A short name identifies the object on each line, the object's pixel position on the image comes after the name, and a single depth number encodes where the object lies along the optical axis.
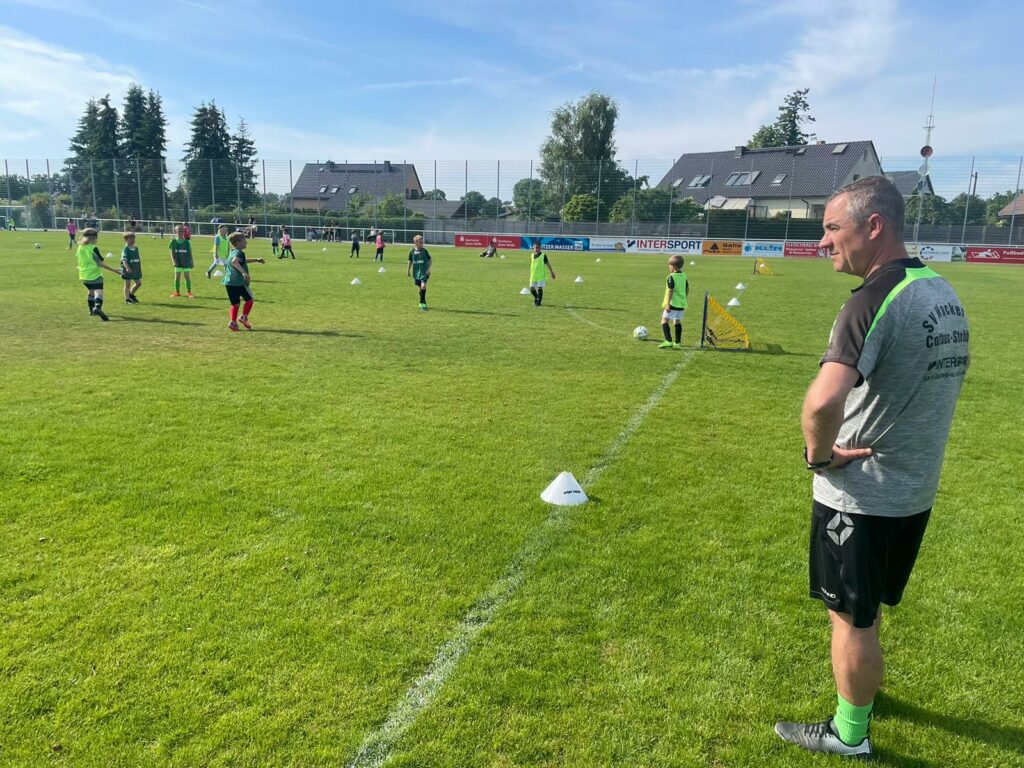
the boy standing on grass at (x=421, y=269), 16.03
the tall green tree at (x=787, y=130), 79.25
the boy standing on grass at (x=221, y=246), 20.32
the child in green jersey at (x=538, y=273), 16.94
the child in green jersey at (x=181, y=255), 16.94
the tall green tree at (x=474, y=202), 56.19
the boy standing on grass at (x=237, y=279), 12.02
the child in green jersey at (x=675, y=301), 11.42
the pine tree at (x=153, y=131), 74.36
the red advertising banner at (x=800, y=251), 44.59
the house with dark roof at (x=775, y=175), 56.38
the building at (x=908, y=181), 56.62
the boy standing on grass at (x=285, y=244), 32.81
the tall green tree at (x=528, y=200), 54.44
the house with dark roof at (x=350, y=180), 72.00
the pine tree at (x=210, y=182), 57.19
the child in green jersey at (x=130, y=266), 15.41
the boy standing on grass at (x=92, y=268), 13.15
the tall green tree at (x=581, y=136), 64.56
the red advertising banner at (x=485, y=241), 50.44
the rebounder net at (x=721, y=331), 11.62
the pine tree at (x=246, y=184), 56.72
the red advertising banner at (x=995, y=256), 41.38
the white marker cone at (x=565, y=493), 5.03
